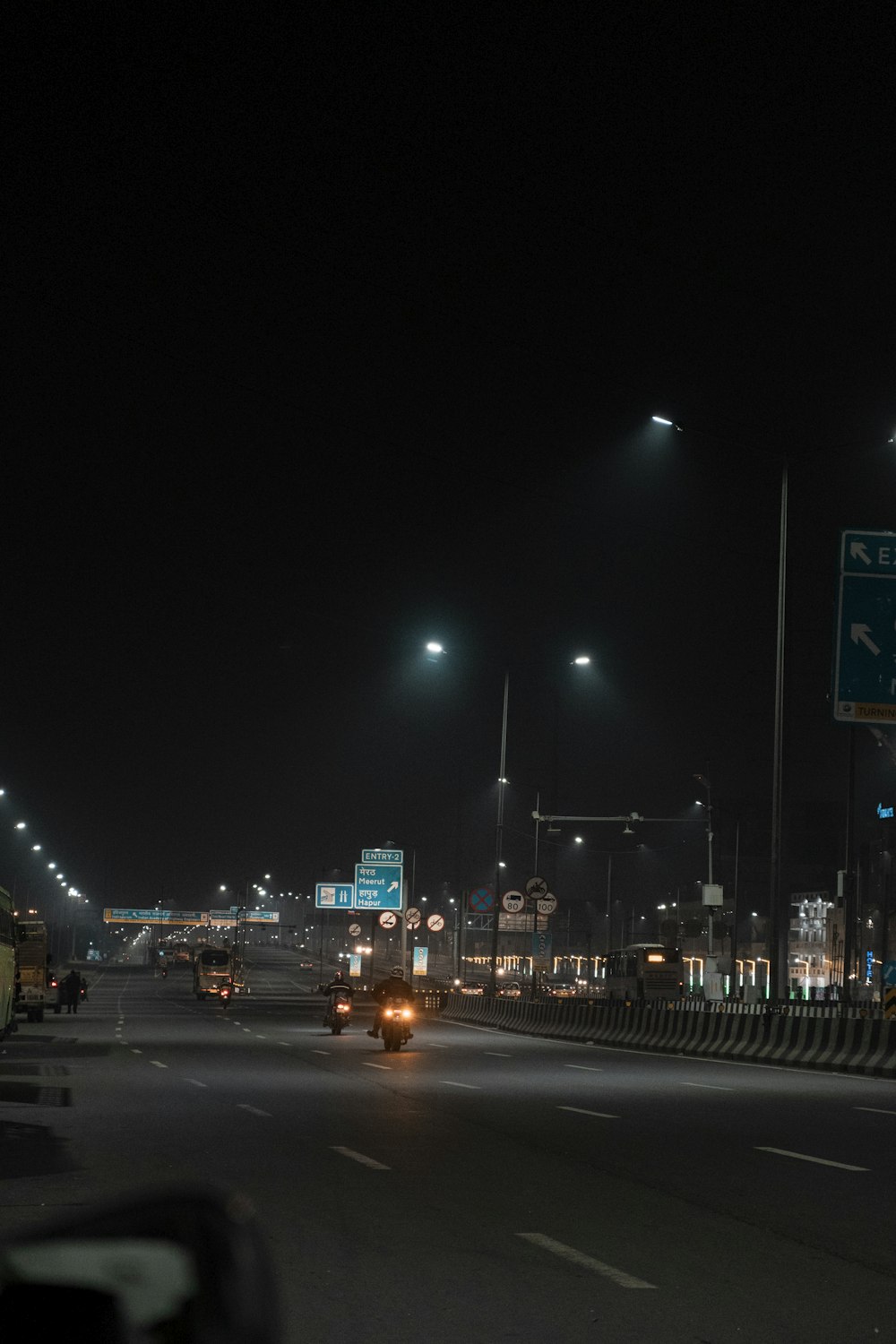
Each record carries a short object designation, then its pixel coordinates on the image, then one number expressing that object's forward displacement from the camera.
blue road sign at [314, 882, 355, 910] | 85.50
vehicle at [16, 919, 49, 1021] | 56.94
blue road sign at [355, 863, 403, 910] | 80.38
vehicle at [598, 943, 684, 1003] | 84.69
